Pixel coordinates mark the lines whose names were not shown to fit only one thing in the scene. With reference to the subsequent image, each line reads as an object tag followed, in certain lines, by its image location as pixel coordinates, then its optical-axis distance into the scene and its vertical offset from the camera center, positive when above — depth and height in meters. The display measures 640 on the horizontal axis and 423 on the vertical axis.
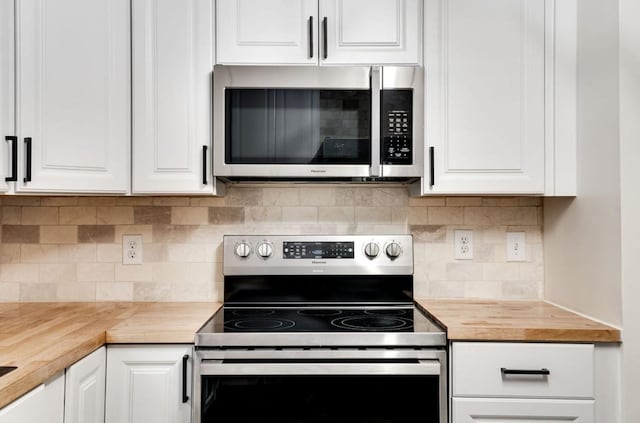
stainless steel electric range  1.53 -0.49
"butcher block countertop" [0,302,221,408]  1.16 -0.36
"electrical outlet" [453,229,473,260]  2.13 -0.15
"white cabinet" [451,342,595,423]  1.55 -0.53
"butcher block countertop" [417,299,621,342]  1.55 -0.35
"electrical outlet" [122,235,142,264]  2.11 -0.17
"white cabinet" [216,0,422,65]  1.83 +0.68
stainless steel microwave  1.78 +0.33
